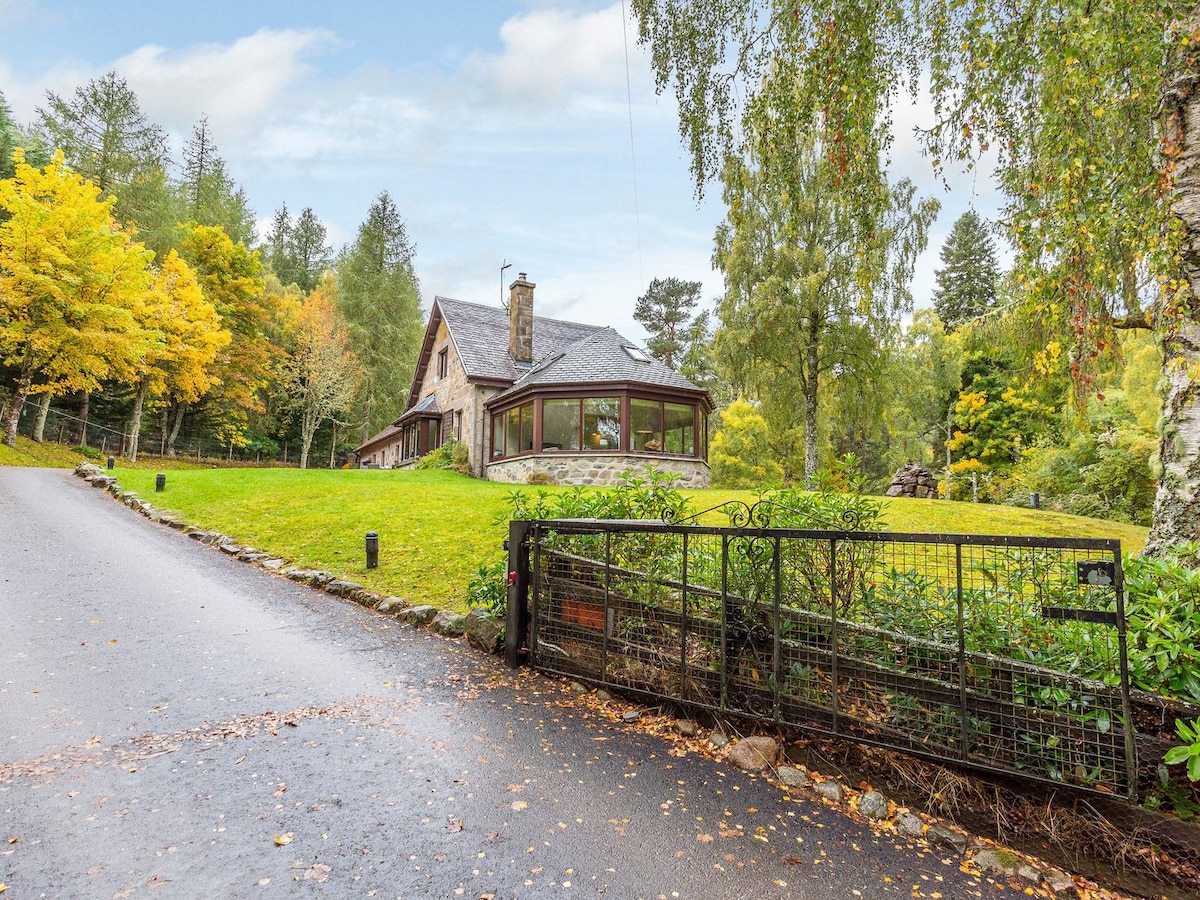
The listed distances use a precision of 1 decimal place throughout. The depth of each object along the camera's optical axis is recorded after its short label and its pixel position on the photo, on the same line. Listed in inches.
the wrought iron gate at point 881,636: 94.4
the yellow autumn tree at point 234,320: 963.3
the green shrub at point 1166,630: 90.9
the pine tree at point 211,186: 1186.0
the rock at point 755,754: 119.4
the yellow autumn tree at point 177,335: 786.8
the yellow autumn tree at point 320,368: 1024.9
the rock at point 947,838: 95.2
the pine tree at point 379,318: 1223.5
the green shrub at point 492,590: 191.8
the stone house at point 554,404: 626.5
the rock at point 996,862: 90.0
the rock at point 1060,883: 86.0
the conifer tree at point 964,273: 1248.2
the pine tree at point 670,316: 1400.1
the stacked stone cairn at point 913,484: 642.2
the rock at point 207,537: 346.9
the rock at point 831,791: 109.4
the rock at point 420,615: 217.3
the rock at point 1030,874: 88.0
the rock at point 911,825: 98.7
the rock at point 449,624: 204.1
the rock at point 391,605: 232.8
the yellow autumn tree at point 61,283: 644.1
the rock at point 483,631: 185.9
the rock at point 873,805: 103.8
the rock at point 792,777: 113.9
